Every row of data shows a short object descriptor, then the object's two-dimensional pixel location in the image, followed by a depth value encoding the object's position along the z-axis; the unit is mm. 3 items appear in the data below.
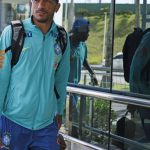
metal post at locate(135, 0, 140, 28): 4930
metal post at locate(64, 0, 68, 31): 6164
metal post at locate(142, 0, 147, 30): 4847
